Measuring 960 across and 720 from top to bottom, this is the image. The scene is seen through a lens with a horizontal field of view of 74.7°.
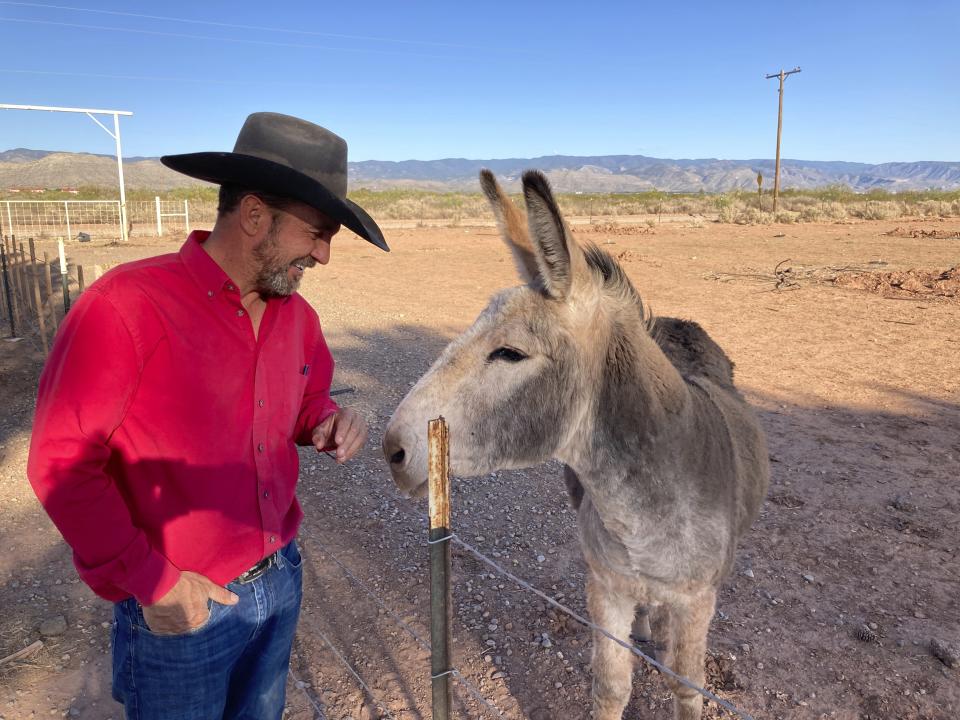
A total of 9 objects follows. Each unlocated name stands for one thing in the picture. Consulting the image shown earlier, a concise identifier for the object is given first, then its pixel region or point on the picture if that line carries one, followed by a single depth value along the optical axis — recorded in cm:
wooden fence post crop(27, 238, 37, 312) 1062
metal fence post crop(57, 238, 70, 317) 944
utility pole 3825
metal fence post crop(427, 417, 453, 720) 180
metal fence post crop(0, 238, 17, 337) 1090
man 156
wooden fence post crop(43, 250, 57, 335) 960
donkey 210
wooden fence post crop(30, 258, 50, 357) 908
